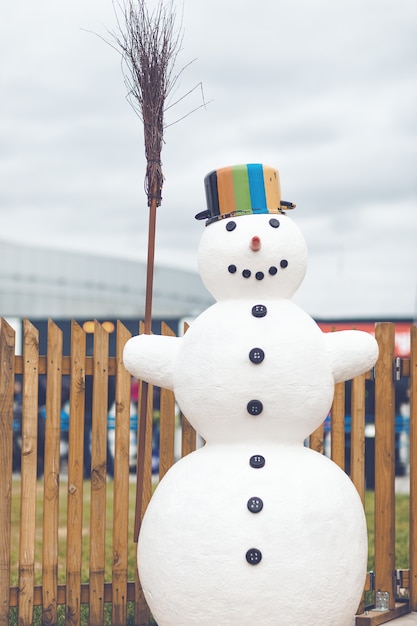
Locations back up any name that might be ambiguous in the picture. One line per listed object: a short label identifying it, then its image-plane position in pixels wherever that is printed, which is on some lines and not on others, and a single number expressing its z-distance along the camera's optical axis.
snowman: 3.98
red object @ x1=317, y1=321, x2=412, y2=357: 13.97
